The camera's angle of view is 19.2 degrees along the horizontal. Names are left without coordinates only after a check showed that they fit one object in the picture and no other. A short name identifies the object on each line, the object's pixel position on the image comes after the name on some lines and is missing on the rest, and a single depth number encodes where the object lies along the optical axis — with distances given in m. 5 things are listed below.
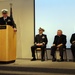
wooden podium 6.04
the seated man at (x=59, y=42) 7.09
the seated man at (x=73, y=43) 6.90
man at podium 6.35
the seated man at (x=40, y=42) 7.20
